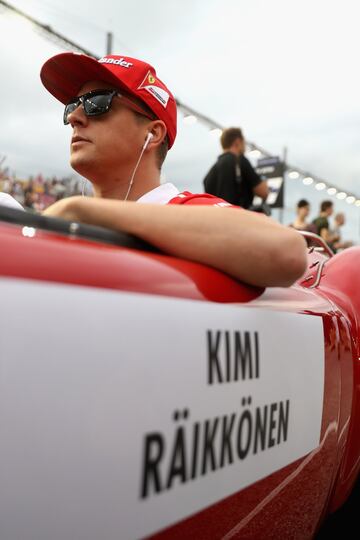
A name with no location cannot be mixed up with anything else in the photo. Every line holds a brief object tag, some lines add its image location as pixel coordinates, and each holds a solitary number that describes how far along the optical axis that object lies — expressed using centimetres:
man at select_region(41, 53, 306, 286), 161
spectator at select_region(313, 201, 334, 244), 634
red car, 57
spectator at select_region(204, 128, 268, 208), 410
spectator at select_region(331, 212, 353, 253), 790
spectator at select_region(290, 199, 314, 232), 623
